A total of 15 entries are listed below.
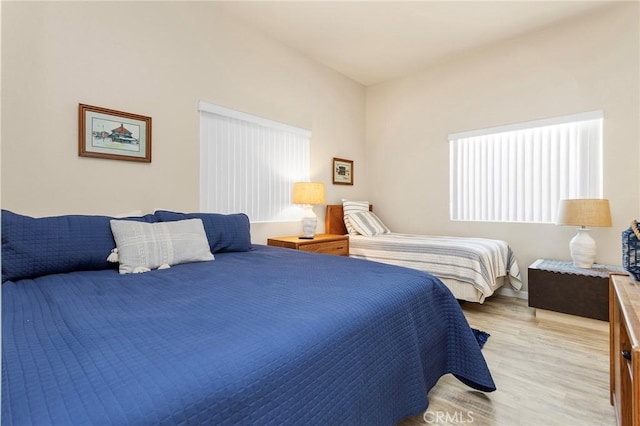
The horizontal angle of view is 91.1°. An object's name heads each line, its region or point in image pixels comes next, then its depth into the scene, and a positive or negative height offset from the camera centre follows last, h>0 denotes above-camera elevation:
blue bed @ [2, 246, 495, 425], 0.65 -0.36
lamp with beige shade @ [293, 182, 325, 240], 3.35 +0.14
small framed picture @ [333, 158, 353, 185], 4.11 +0.54
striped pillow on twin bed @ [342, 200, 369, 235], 3.95 +0.04
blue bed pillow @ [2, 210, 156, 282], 1.49 -0.18
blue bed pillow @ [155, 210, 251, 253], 2.20 -0.14
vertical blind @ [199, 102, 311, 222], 2.83 +0.48
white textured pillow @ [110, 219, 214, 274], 1.69 -0.20
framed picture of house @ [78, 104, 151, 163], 2.11 +0.53
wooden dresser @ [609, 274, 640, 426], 0.81 -0.49
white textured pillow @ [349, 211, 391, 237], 3.87 -0.15
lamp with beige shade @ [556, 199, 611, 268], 2.52 -0.05
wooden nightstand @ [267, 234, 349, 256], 3.03 -0.33
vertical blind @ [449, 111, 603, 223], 2.99 +0.48
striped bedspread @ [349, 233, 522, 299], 2.78 -0.43
